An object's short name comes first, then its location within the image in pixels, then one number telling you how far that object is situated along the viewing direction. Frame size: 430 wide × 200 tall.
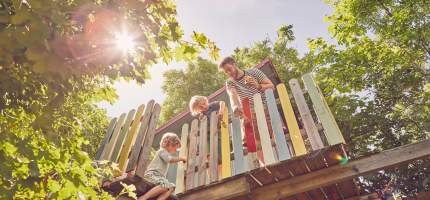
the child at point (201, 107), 5.68
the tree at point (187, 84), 19.17
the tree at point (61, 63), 1.60
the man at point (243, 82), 5.00
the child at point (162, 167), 3.81
